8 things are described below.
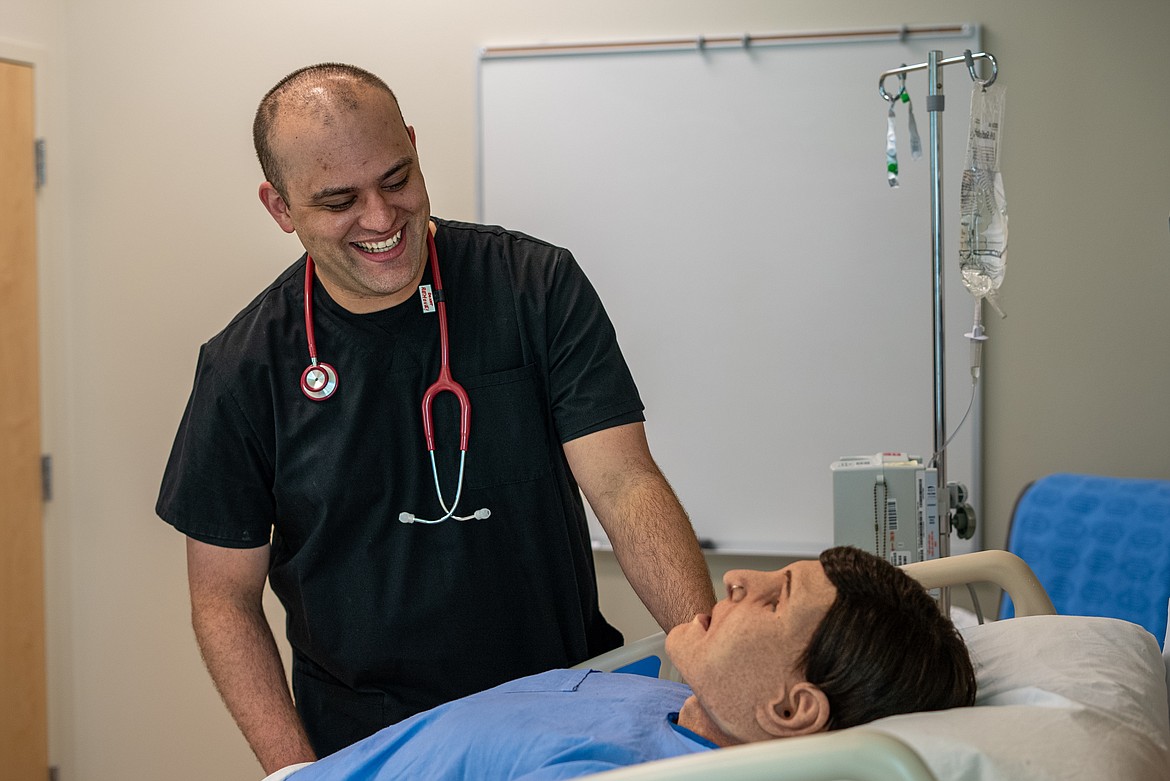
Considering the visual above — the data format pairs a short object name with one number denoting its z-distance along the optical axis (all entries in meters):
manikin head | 1.12
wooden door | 2.99
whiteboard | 2.74
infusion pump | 2.10
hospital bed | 0.85
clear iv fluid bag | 2.02
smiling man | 1.60
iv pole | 2.07
